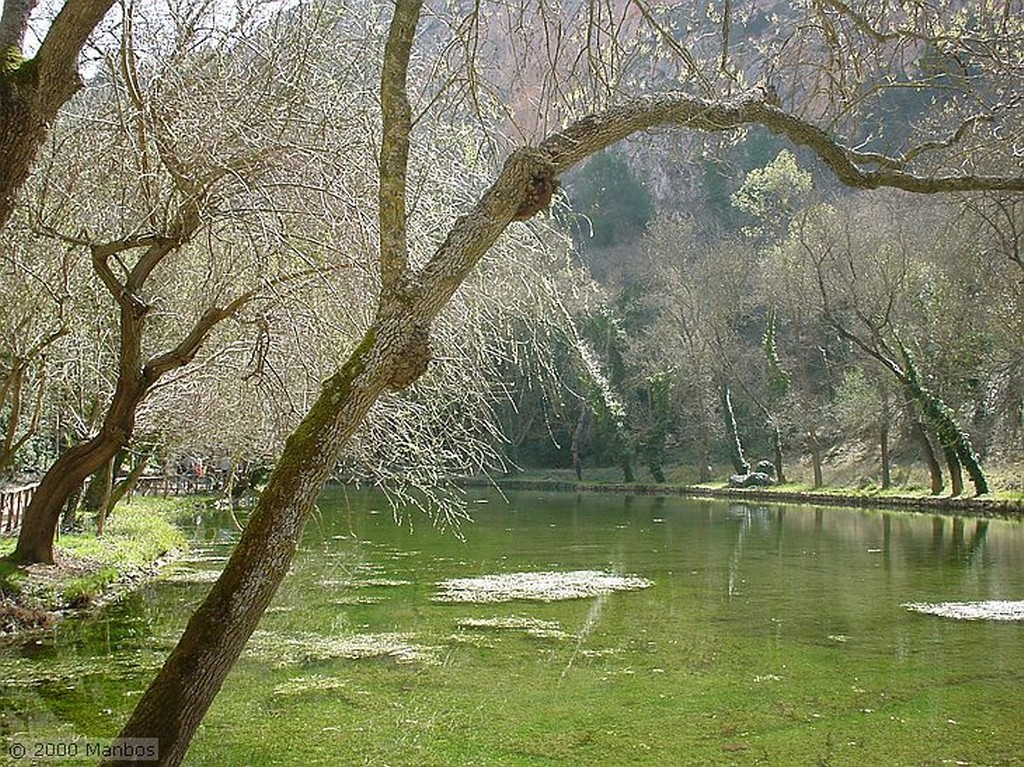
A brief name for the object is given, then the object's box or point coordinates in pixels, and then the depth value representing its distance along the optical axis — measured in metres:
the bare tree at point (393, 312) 3.46
